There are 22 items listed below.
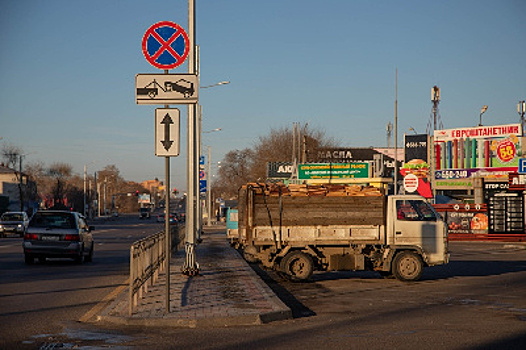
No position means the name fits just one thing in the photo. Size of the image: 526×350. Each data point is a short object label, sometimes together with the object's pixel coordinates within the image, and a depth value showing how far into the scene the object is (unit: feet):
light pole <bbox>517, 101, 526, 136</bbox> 214.71
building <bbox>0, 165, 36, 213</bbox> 409.84
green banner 139.09
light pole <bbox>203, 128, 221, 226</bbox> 249.96
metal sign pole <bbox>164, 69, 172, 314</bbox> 37.06
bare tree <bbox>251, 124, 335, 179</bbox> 295.48
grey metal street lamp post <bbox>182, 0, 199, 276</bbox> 60.11
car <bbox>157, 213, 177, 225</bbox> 349.37
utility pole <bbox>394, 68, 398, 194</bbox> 152.96
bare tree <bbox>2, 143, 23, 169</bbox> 363.25
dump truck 60.95
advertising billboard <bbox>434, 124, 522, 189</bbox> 209.67
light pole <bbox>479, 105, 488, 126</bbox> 256.11
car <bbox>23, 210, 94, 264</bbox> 76.02
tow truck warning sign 37.83
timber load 61.21
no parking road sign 40.88
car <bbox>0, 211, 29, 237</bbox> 161.07
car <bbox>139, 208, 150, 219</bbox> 449.89
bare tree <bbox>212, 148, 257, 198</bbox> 396.08
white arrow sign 37.45
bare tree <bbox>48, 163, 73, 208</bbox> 523.29
